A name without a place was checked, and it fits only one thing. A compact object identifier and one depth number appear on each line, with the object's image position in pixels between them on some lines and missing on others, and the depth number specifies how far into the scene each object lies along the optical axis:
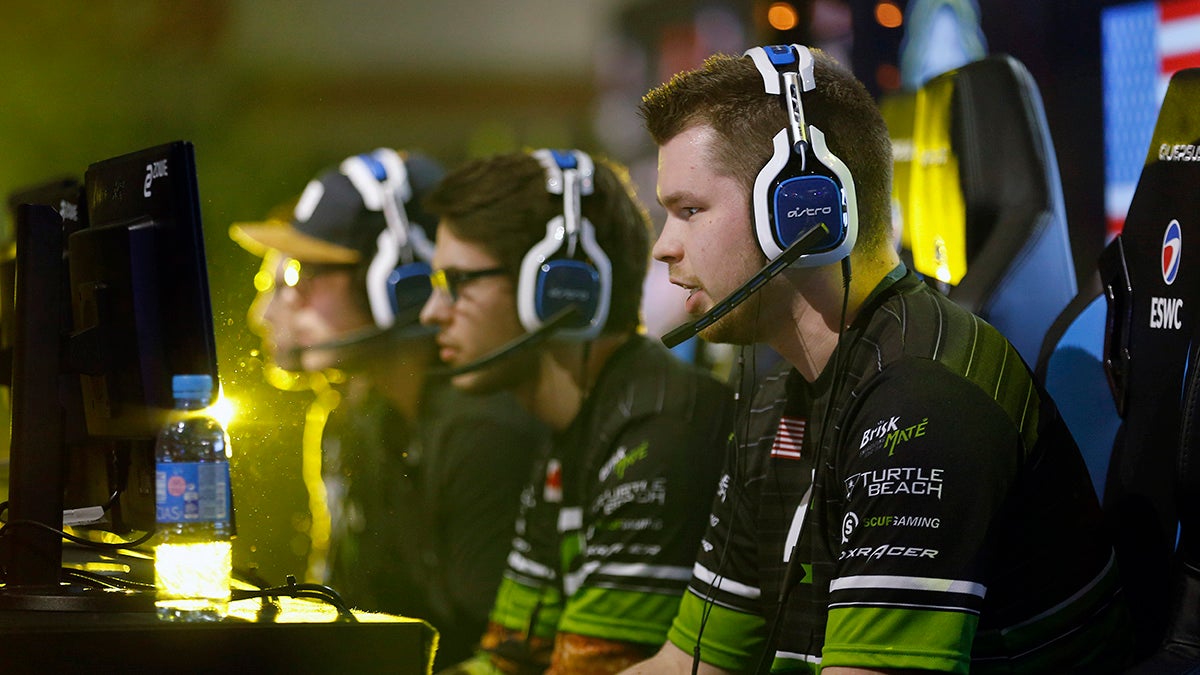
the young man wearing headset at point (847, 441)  5.14
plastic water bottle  5.36
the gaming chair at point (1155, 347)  5.27
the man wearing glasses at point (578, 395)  5.73
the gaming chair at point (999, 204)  5.57
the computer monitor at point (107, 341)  5.32
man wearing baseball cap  6.31
